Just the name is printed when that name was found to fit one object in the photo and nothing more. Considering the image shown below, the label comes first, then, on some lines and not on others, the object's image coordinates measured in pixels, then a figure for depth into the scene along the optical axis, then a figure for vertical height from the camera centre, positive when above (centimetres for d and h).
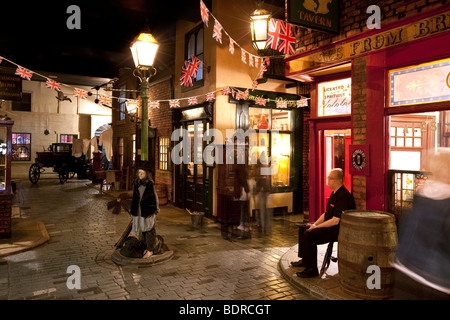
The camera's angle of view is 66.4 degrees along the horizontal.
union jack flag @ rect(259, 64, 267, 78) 941 +235
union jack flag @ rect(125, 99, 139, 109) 954 +149
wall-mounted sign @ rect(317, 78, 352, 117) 699 +119
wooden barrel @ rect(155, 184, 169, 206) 1178 -132
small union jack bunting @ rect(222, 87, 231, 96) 917 +172
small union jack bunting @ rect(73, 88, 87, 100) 738 +134
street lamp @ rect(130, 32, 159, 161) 645 +182
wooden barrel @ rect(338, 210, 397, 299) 419 -124
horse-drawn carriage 1962 -54
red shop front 494 +83
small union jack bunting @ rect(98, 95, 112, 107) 823 +137
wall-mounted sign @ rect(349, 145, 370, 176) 578 -10
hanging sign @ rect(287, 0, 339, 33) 566 +240
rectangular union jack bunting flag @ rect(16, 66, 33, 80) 648 +157
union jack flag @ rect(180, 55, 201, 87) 970 +240
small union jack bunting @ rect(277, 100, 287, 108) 1032 +153
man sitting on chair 499 -109
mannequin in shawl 611 -98
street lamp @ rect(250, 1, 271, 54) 703 +265
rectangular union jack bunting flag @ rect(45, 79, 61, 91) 687 +142
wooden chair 519 -159
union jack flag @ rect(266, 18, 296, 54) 707 +246
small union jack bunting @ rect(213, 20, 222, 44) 702 +255
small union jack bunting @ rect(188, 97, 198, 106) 976 +155
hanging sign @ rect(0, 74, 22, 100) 1025 +206
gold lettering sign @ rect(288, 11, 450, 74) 480 +184
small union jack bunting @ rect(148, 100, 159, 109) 986 +148
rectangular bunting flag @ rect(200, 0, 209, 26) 648 +272
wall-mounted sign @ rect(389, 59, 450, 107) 488 +105
